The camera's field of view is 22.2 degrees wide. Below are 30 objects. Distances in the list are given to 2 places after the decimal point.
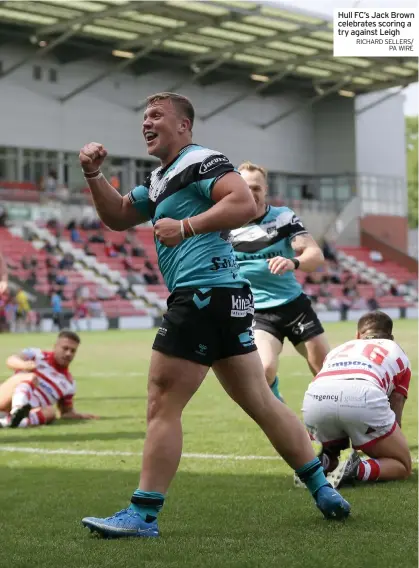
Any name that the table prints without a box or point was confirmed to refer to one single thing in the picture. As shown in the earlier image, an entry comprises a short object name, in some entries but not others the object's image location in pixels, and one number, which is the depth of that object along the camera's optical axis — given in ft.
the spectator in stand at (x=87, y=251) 142.95
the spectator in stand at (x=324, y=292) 159.74
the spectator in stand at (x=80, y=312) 121.39
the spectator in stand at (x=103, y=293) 133.47
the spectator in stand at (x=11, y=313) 116.67
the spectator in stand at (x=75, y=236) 144.87
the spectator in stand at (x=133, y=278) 141.90
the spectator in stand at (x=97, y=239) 147.95
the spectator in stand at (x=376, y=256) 193.57
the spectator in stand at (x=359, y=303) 157.89
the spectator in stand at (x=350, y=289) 165.66
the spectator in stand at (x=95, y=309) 126.82
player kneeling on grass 21.30
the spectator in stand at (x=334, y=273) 169.27
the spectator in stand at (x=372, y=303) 161.48
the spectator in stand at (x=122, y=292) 136.77
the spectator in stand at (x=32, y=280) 127.95
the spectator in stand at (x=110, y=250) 146.92
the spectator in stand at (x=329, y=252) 181.47
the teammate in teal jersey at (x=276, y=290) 29.17
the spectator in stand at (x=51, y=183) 148.46
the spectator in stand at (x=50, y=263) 135.74
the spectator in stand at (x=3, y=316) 116.60
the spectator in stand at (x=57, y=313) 119.55
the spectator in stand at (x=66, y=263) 136.15
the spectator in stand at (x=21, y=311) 117.50
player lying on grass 33.94
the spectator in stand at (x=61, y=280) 130.31
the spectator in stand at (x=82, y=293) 126.52
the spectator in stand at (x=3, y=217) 140.15
